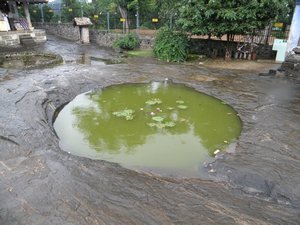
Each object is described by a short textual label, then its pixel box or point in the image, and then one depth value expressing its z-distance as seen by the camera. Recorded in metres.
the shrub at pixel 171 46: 12.75
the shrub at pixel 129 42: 15.74
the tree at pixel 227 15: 11.17
